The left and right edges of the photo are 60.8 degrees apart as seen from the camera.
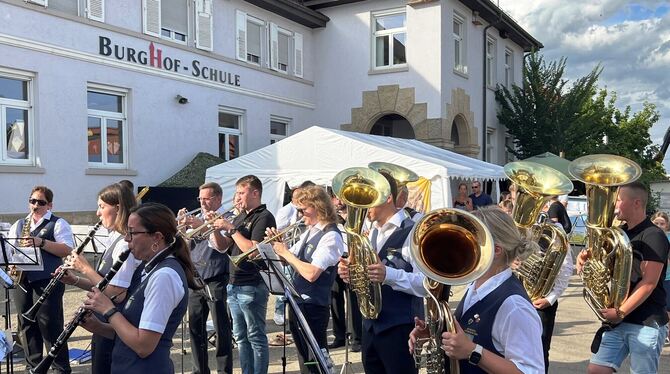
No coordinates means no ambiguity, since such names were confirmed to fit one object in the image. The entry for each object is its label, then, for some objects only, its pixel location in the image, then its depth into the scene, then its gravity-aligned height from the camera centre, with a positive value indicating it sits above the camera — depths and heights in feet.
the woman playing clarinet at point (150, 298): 8.41 -1.84
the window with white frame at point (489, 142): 67.05 +3.79
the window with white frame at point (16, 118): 33.42 +3.58
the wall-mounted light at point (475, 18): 60.80 +16.73
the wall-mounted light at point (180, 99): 43.70 +5.93
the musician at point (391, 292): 10.93 -2.33
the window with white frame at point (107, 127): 38.63 +3.46
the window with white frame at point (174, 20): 43.39 +12.12
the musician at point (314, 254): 13.75 -1.94
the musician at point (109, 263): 10.80 -1.73
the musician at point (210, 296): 15.52 -3.32
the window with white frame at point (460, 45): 58.54 +13.41
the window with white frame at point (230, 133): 49.03 +3.77
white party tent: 36.50 +0.81
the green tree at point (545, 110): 65.16 +7.35
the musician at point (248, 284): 15.12 -2.90
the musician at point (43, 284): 16.07 -3.15
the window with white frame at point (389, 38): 56.54 +13.62
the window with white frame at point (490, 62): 66.39 +13.19
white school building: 34.76 +7.91
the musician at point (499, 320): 7.02 -1.88
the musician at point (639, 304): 11.60 -2.70
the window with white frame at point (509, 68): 72.28 +13.58
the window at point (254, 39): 51.39 +12.41
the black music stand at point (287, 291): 12.51 -2.61
